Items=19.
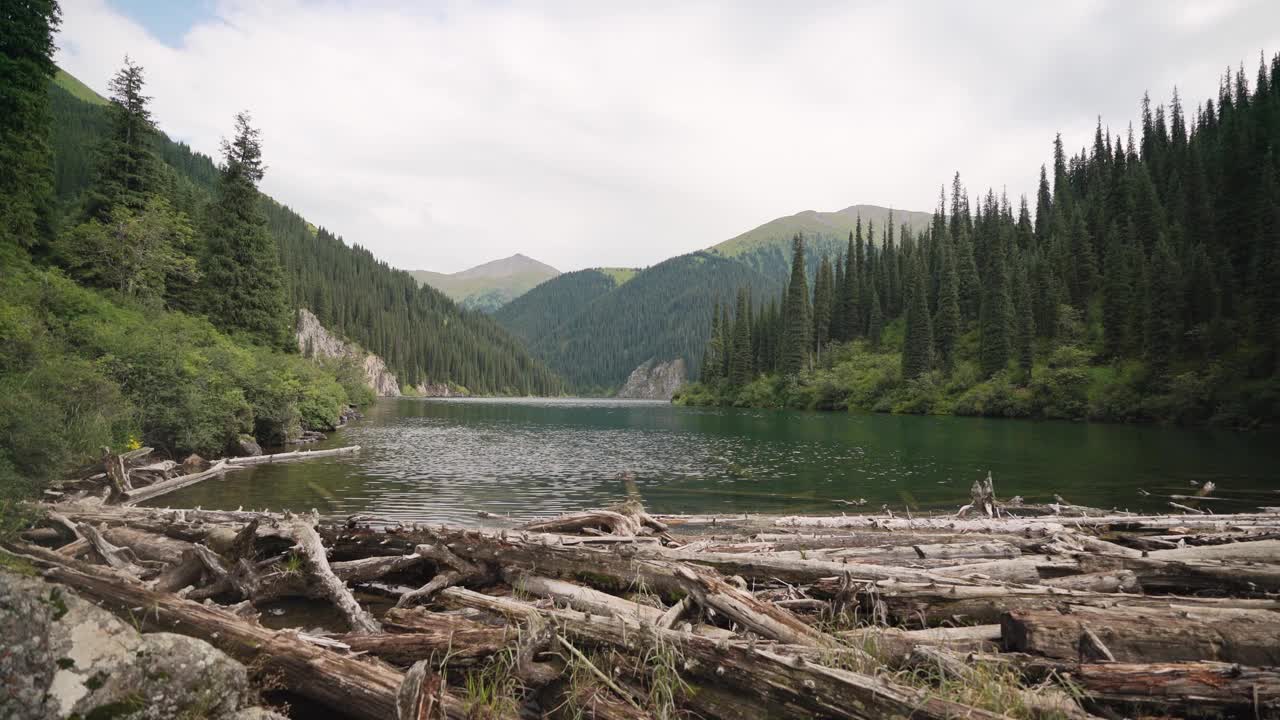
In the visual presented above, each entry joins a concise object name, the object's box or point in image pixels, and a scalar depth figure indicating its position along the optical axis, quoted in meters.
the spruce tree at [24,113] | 27.30
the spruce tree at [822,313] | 120.75
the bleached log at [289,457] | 23.92
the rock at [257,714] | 4.33
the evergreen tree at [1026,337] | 76.00
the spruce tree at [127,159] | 36.06
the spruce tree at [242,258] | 41.00
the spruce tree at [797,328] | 112.75
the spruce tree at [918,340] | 91.06
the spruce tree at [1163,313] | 62.03
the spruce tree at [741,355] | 123.81
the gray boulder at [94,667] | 3.56
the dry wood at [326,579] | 6.63
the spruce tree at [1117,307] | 72.19
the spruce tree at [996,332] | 82.81
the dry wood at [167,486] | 16.16
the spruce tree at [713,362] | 133.50
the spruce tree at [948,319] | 93.70
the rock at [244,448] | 27.58
